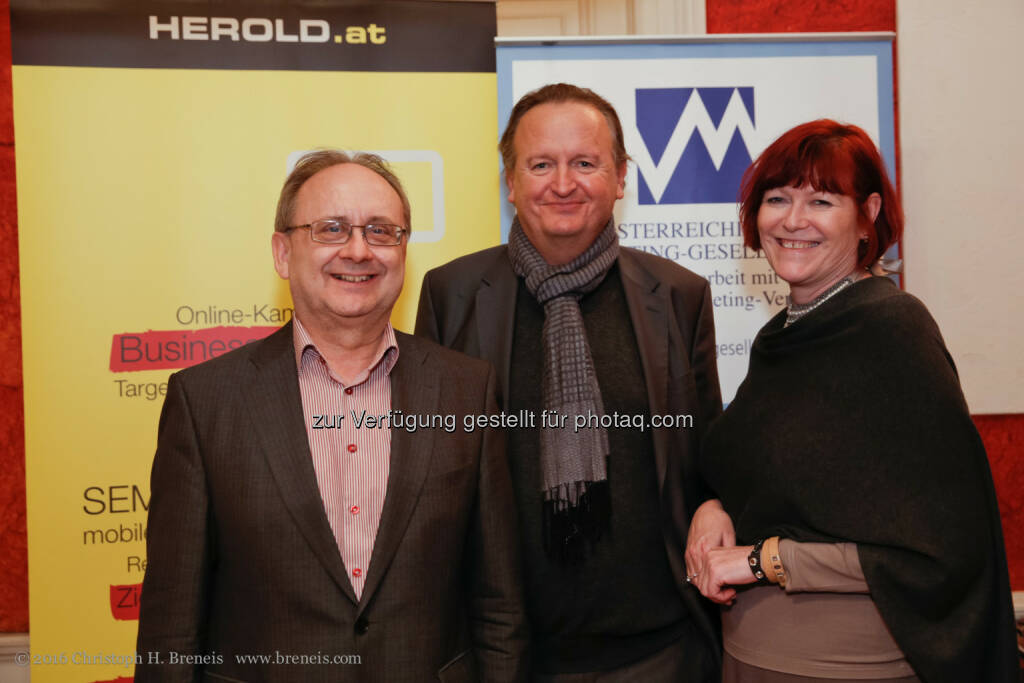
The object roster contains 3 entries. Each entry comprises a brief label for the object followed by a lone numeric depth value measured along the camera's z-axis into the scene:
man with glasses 1.61
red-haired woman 1.64
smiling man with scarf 2.12
